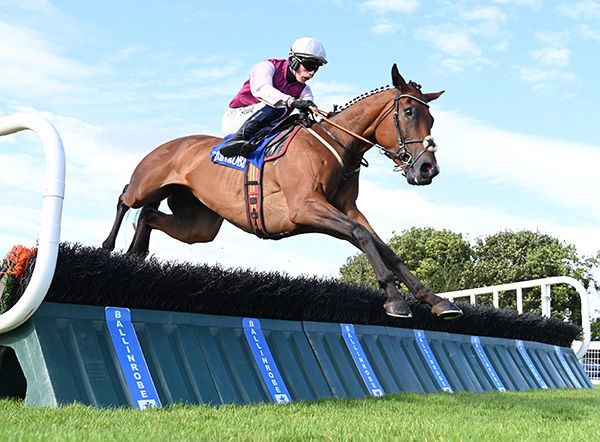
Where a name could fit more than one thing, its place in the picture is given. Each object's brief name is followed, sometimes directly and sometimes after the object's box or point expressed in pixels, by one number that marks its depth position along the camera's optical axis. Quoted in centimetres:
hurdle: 439
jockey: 583
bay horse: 530
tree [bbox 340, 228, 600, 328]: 3225
